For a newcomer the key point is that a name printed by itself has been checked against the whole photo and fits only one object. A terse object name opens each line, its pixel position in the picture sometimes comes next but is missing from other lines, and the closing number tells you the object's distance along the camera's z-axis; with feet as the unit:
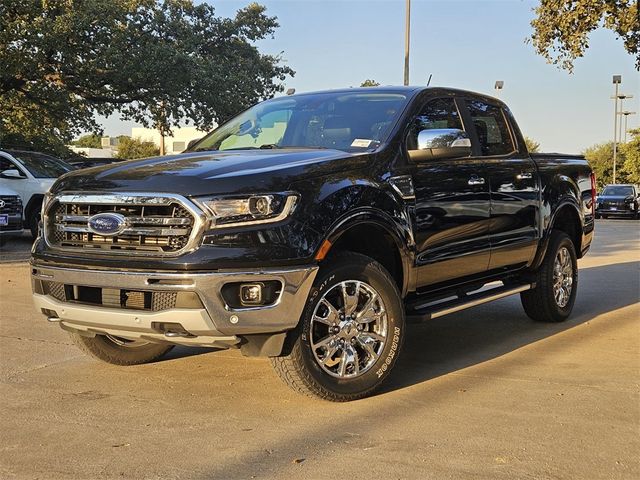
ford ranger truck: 13.04
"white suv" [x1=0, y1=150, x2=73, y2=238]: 45.03
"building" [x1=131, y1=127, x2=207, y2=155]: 247.09
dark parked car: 104.94
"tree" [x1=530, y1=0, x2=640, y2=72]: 63.00
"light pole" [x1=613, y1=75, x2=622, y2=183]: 180.82
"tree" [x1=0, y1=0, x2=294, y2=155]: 68.69
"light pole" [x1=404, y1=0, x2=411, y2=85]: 70.48
